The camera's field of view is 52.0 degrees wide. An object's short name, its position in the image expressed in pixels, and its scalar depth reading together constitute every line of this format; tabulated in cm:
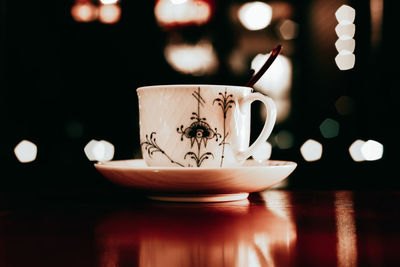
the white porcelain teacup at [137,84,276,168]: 50
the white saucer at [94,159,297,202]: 41
